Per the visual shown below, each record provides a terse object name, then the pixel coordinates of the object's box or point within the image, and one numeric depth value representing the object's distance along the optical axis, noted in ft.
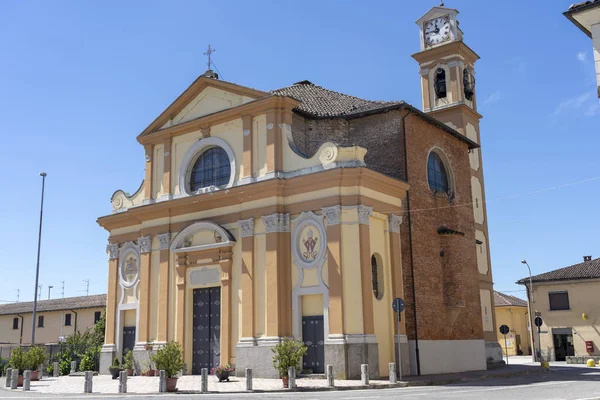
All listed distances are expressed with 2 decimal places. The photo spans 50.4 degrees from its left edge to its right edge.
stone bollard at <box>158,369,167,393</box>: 59.09
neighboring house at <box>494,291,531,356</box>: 187.93
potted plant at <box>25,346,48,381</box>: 74.64
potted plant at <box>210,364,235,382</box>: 69.97
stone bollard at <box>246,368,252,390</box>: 59.38
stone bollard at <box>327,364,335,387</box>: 60.80
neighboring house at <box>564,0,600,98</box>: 34.22
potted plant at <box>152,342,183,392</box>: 60.13
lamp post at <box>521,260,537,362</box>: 141.38
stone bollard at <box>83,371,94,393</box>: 59.98
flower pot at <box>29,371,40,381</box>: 77.10
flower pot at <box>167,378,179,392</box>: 59.67
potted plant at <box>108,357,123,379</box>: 82.74
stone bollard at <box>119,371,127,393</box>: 58.59
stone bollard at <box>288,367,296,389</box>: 59.85
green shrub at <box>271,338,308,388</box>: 62.85
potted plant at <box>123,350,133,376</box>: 85.05
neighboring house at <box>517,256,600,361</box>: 134.41
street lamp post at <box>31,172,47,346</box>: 102.89
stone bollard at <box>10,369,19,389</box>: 67.79
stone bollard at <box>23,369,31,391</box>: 63.93
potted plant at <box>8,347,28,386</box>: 73.82
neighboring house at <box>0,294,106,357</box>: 167.02
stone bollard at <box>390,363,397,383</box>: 63.10
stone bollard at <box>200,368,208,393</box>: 58.54
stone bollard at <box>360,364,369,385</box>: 62.59
